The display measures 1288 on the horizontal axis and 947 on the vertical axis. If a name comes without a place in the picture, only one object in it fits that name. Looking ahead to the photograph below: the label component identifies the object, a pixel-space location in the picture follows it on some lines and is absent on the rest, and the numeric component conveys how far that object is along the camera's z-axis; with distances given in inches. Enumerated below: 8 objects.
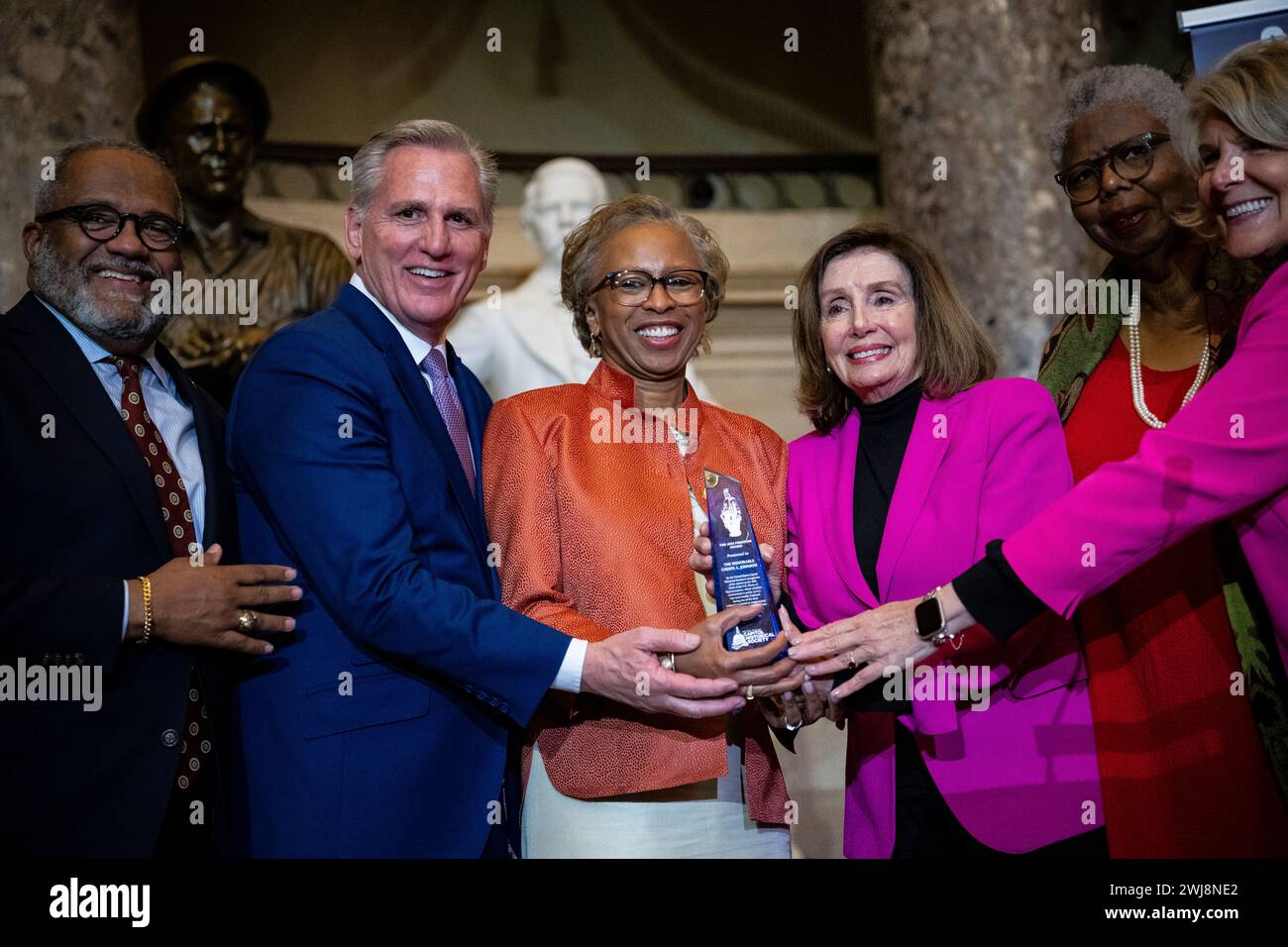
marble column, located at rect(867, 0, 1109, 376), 172.7
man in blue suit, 84.4
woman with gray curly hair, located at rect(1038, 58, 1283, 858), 92.4
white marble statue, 184.7
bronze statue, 174.2
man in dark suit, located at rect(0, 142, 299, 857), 84.7
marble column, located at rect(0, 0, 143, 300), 153.0
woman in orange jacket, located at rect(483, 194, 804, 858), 88.1
